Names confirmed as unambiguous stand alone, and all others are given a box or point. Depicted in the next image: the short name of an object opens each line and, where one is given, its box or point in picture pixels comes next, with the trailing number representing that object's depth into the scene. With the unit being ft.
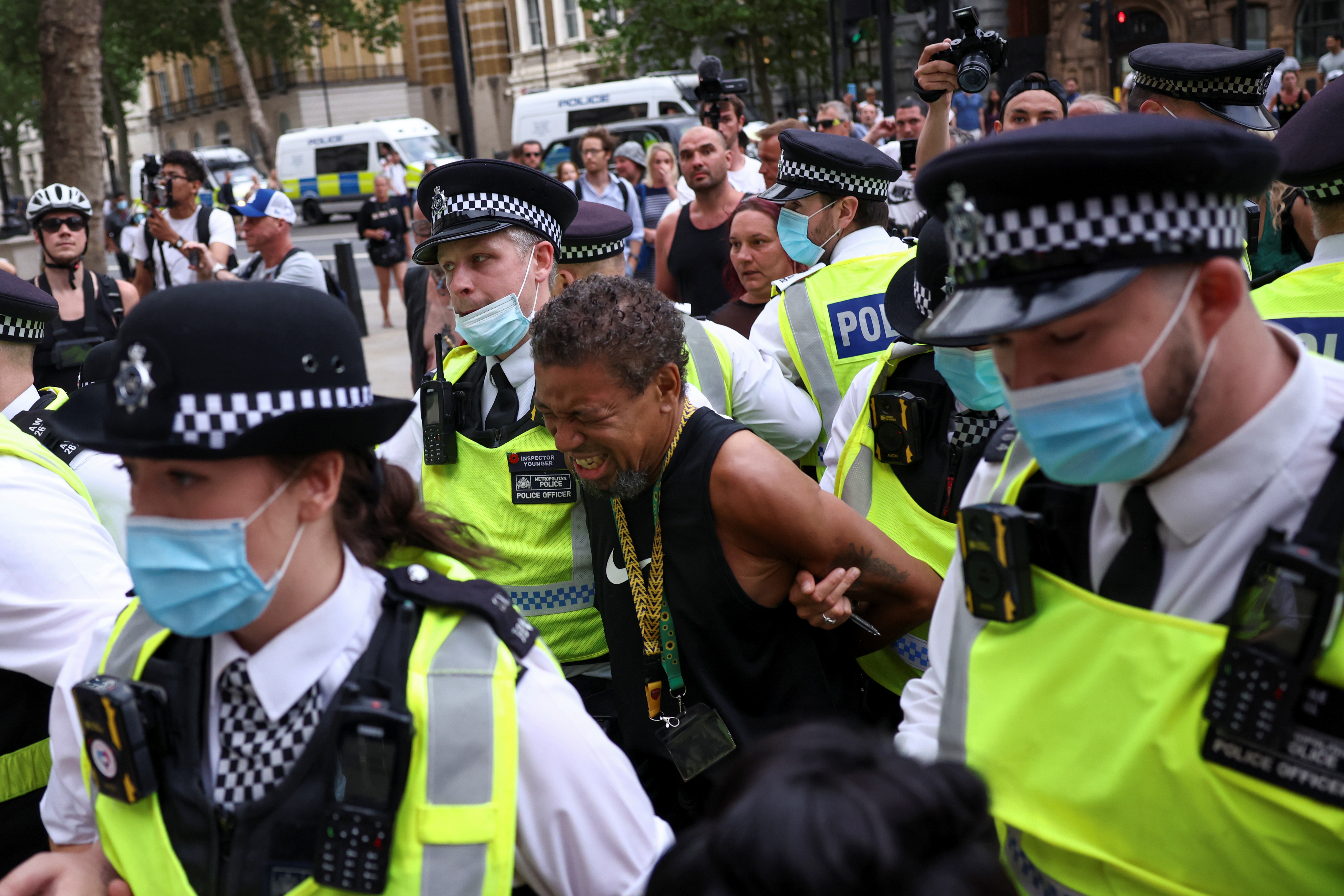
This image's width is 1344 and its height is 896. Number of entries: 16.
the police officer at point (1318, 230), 9.19
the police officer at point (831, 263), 13.91
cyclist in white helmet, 22.76
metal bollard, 45.03
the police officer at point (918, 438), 9.71
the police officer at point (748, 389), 12.05
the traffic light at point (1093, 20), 56.59
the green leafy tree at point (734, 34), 110.63
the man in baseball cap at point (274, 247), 23.77
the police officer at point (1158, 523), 4.95
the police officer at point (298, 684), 5.45
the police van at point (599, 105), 97.40
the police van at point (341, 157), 111.45
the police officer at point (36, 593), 7.74
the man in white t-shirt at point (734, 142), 31.48
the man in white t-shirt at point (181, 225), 27.96
